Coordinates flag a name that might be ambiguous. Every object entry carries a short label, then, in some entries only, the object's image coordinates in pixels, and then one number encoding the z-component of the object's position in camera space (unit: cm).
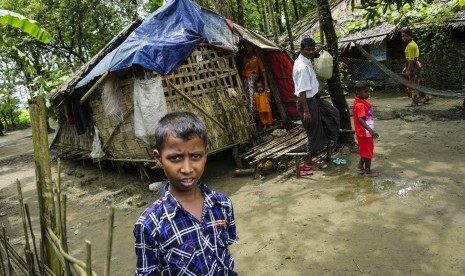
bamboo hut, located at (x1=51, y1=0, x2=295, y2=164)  558
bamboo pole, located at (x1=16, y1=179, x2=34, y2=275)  227
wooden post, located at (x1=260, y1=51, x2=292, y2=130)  749
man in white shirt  519
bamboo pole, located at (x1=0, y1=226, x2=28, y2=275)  255
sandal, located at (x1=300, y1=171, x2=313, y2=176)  550
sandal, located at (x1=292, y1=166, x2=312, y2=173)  559
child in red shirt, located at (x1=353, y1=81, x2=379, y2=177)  461
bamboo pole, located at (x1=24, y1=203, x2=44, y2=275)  224
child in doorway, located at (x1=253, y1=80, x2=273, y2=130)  736
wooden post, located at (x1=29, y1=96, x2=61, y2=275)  223
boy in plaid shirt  158
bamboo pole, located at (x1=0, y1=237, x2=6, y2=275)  261
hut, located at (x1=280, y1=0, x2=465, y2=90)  981
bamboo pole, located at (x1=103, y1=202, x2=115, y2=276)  132
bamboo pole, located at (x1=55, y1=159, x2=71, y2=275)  183
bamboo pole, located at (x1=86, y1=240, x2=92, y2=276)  136
